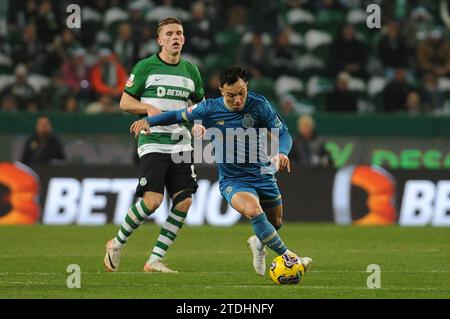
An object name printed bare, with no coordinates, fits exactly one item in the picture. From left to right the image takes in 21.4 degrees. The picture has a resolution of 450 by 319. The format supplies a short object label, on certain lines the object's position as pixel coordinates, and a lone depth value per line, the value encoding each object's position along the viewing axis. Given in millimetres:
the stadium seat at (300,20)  24219
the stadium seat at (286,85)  22969
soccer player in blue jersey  10688
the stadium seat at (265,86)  22703
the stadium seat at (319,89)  23094
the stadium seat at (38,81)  22719
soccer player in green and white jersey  11750
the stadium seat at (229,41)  23984
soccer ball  10250
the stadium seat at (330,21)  24234
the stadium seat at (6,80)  22672
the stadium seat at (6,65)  23406
